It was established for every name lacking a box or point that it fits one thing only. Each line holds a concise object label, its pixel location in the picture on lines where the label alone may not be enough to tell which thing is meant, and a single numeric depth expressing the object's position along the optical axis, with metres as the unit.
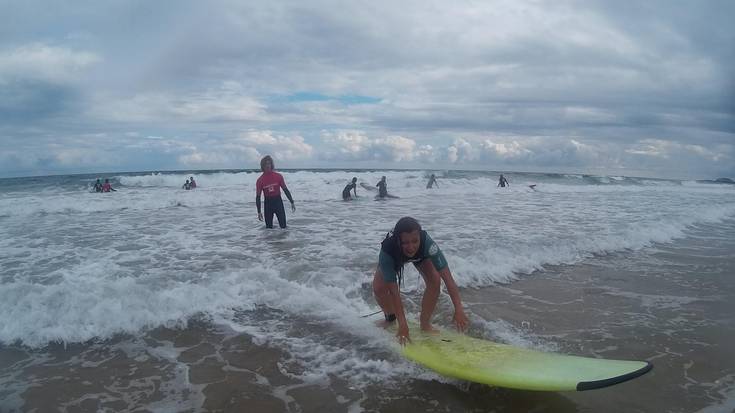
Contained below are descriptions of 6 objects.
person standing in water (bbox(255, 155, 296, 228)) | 10.38
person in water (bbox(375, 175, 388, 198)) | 21.14
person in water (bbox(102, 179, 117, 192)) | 25.73
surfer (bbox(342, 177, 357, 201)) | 20.03
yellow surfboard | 3.11
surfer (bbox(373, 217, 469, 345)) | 3.97
